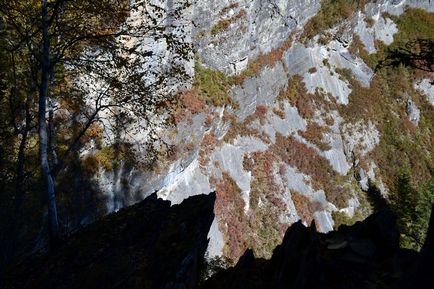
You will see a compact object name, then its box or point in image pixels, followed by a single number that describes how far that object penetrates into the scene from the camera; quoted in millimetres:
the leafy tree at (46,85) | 9898
